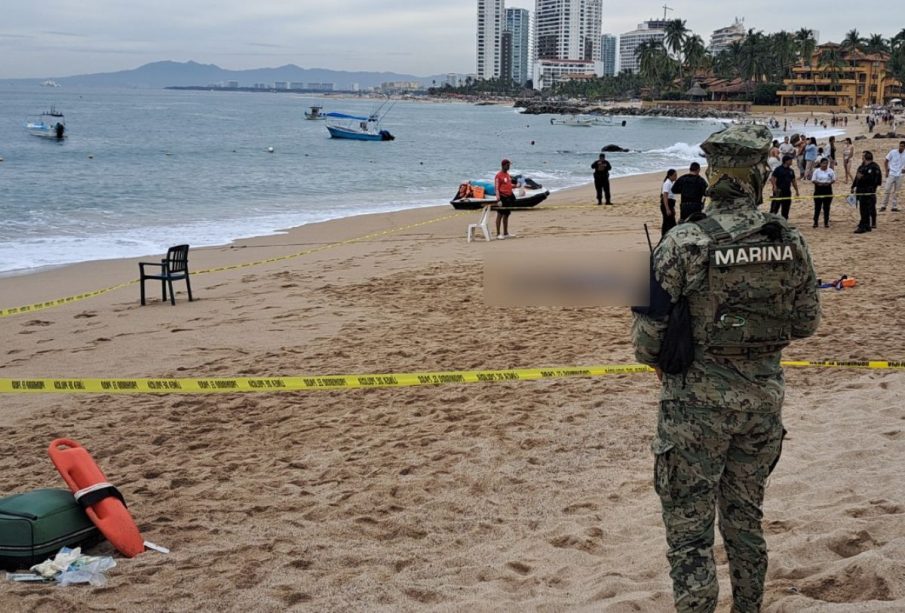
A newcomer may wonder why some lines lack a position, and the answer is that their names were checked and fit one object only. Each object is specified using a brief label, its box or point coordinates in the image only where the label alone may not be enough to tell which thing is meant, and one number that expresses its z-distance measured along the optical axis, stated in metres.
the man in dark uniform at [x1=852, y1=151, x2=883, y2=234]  16.05
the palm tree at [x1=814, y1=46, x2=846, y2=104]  132.12
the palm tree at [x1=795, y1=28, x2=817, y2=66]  142.25
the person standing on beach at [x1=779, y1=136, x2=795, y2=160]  25.92
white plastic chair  17.08
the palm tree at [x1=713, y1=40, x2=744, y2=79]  157.36
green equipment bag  4.52
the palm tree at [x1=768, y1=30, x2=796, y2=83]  144.50
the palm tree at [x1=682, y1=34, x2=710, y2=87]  163.62
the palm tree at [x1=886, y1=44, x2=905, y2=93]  125.31
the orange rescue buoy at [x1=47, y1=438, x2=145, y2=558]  4.71
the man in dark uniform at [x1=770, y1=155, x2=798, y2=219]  16.70
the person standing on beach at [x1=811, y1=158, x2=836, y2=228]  16.73
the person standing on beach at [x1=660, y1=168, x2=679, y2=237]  15.02
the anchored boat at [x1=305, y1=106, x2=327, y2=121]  114.16
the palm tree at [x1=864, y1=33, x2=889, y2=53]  149.62
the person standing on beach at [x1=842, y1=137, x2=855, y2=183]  25.97
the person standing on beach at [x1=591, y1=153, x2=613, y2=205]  23.05
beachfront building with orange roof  134.12
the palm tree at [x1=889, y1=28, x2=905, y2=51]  132.99
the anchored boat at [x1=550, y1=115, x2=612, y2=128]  121.88
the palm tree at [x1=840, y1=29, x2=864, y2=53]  140.62
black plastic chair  11.94
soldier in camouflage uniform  3.04
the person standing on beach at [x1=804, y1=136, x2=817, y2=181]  26.58
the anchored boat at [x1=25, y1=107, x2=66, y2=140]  69.78
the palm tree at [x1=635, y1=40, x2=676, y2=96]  170.12
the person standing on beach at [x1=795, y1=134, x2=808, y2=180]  27.75
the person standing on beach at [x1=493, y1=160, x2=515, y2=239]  17.53
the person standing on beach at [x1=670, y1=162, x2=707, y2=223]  11.32
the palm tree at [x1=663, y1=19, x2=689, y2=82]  162.60
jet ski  23.23
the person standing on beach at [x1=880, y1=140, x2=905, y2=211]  18.31
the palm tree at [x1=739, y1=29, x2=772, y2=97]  148.50
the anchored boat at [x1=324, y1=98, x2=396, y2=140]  76.94
